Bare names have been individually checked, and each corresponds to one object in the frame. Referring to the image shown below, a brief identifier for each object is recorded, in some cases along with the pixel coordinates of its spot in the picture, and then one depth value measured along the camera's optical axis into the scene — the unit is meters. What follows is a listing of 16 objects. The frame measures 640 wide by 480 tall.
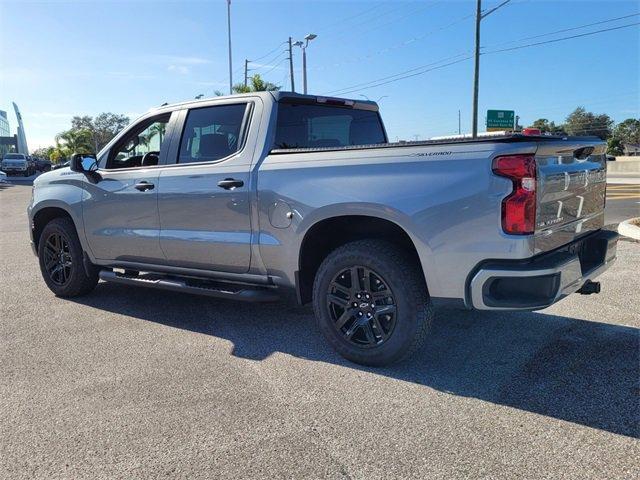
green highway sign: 35.53
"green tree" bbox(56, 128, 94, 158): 72.94
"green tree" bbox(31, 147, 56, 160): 123.67
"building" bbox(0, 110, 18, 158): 102.39
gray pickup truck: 3.19
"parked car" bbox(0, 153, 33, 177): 43.28
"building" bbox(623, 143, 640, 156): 61.21
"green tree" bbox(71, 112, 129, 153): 99.44
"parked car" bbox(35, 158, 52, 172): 55.03
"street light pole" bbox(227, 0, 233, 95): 38.71
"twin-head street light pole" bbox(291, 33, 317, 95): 36.28
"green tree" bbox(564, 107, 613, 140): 73.44
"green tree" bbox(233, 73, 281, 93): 34.72
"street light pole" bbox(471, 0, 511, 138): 23.80
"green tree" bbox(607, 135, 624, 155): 49.59
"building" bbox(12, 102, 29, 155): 113.14
